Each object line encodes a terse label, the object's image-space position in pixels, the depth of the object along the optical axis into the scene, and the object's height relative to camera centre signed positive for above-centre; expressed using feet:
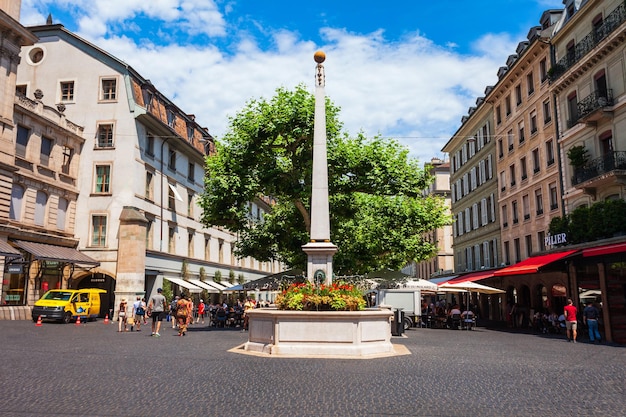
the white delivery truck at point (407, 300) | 92.17 +0.37
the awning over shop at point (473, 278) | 104.61 +4.68
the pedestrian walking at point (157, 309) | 65.41 -0.85
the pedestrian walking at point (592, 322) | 65.82 -2.31
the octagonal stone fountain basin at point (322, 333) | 42.80 -2.38
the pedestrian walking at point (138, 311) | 79.36 -1.24
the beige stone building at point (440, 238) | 217.77 +25.09
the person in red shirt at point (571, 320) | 65.57 -2.09
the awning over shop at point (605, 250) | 59.73 +5.89
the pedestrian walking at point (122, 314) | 73.50 -1.57
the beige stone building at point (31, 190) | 91.45 +20.23
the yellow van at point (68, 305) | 88.22 -0.46
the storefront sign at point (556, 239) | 84.32 +9.71
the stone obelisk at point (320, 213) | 54.90 +8.96
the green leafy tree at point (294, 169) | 79.77 +19.65
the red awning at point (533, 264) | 73.29 +5.47
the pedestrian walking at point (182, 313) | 65.46 -1.26
